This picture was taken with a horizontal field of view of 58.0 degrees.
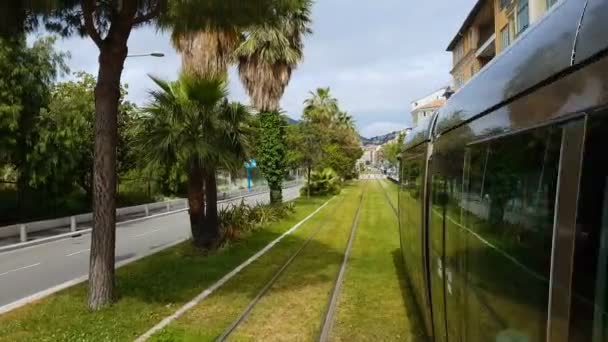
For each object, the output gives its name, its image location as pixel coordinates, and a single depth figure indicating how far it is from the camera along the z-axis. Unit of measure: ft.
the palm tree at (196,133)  43.65
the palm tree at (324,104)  208.91
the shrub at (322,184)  143.23
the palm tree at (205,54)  55.42
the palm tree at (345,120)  249.75
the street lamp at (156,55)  79.00
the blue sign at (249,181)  181.27
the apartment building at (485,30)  81.05
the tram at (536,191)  6.59
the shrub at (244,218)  53.79
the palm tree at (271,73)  83.30
